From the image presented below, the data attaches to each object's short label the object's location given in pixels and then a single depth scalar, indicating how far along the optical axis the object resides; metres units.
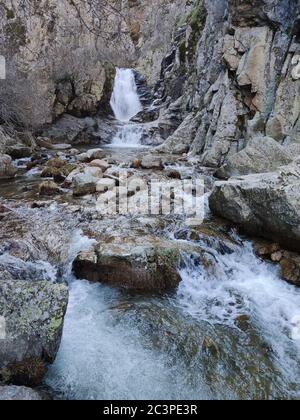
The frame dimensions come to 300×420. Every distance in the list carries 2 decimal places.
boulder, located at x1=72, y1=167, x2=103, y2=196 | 9.36
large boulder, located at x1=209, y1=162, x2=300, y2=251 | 5.71
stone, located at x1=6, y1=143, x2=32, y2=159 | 15.28
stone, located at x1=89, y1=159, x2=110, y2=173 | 12.37
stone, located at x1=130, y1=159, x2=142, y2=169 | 13.13
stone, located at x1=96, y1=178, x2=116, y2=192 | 9.68
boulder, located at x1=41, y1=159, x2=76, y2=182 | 11.18
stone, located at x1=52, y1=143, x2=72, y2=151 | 20.13
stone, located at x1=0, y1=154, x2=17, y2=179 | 11.79
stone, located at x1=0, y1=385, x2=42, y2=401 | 2.97
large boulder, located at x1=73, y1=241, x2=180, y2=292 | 5.37
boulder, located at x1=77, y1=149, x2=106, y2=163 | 14.86
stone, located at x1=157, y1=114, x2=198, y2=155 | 17.67
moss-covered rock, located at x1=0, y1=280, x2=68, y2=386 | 3.36
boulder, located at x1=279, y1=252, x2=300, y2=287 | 5.58
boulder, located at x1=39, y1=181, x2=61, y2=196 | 9.51
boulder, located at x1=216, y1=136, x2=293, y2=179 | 8.92
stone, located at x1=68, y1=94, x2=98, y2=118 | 25.80
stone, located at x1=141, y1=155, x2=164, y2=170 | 12.86
